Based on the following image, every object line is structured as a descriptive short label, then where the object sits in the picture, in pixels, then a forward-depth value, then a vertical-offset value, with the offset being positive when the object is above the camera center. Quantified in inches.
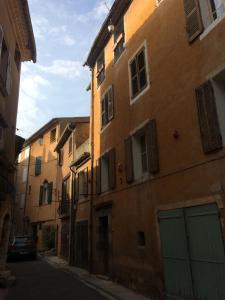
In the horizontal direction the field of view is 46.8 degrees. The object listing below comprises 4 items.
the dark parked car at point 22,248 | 641.5 -33.2
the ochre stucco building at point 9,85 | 327.6 +196.4
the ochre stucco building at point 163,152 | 210.4 +78.5
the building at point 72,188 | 493.0 +91.7
